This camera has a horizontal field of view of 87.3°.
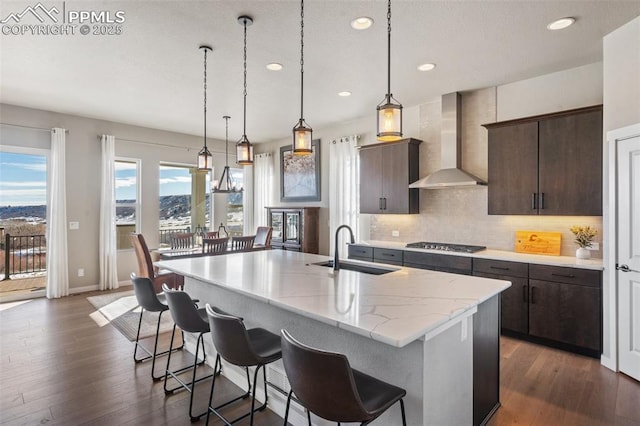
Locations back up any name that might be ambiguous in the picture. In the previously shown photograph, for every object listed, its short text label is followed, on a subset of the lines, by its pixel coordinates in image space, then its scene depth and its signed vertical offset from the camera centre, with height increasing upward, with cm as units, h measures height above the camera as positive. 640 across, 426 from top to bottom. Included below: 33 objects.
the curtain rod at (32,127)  505 +133
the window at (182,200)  676 +25
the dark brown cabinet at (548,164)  333 +51
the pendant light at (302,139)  254 +55
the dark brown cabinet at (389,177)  486 +53
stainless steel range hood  432 +90
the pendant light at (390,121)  212 +58
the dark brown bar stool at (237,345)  179 -74
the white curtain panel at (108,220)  580 -13
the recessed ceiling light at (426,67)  362 +159
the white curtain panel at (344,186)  576 +45
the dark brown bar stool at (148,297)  284 -73
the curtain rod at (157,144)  611 +134
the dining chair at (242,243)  526 -50
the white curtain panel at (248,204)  798 +20
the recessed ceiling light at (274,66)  362 +160
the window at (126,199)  617 +25
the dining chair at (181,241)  548 -48
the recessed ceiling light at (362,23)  274 +158
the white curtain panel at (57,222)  530 -15
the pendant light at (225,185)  532 +44
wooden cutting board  378 -35
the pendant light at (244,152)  335 +60
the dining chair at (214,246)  483 -49
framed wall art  657 +75
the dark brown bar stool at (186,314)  230 -71
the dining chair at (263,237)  594 -46
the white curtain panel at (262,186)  760 +60
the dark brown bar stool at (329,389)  132 -73
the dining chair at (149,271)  444 -80
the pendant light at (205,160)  388 +61
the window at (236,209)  780 +8
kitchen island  155 -50
